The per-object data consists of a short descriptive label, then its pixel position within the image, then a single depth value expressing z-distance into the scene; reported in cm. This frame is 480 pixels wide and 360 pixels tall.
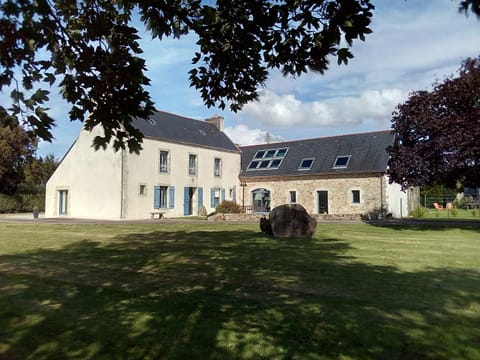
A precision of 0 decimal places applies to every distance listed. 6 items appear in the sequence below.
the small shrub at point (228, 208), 2798
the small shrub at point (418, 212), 2672
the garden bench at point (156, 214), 2634
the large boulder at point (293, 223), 1333
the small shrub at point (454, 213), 2570
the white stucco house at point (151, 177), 2579
